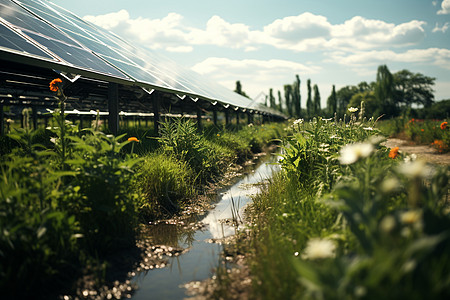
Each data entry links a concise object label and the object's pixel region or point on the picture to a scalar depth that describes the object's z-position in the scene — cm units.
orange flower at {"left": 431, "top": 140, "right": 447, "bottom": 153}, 1053
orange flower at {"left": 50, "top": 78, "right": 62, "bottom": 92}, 376
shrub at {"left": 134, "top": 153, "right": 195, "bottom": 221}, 449
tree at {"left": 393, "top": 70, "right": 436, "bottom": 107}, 7638
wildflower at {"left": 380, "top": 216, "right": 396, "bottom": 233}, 124
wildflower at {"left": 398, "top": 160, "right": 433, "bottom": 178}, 131
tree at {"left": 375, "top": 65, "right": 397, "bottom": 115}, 5294
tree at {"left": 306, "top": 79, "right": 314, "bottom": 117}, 5818
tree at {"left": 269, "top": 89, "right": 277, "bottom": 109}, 6326
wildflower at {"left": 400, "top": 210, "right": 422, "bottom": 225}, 133
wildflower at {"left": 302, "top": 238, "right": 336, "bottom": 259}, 148
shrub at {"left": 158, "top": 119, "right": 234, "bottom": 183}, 663
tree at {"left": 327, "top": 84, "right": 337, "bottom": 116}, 5729
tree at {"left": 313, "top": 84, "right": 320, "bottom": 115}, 5688
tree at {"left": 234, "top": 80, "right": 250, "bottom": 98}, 5753
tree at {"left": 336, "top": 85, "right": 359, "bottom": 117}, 10531
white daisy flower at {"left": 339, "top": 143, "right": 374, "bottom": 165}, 172
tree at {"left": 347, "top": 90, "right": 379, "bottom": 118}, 6358
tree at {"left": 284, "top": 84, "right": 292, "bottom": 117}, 5895
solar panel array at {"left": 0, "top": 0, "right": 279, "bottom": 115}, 440
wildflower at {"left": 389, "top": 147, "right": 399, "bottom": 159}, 360
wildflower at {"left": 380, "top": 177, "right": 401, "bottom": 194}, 136
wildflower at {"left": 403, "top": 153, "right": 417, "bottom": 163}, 282
